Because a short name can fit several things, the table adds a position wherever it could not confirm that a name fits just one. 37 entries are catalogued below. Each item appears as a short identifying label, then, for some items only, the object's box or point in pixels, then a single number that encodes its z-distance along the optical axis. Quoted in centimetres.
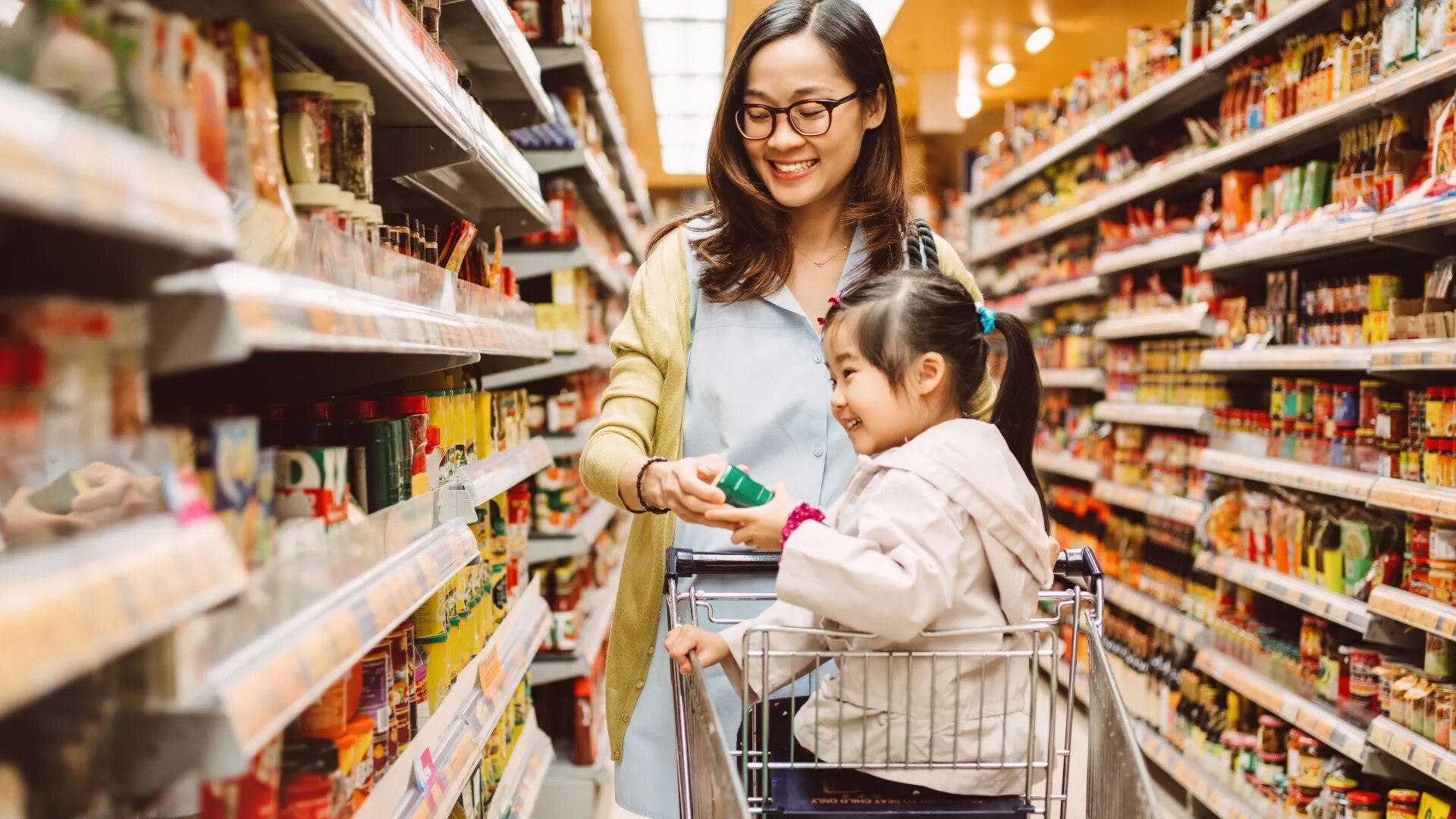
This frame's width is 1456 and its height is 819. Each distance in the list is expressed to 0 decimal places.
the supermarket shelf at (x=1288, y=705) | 286
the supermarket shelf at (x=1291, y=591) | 295
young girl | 132
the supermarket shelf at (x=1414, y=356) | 252
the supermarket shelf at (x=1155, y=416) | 396
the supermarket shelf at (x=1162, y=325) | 394
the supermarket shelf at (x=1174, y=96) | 339
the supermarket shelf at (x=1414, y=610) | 251
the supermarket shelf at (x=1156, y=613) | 389
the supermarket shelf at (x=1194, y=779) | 337
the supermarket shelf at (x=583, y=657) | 359
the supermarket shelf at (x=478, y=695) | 145
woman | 183
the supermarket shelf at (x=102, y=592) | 57
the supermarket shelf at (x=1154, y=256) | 409
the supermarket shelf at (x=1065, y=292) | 511
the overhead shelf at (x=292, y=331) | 79
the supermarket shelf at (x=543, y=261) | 366
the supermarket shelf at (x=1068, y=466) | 515
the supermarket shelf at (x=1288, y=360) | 299
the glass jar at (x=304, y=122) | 125
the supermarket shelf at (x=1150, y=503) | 404
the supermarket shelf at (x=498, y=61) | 220
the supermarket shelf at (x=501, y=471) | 192
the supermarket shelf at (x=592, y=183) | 368
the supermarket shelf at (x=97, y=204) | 58
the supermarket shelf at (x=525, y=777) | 234
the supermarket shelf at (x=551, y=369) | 343
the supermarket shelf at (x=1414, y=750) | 247
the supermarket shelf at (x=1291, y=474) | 293
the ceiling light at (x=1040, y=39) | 677
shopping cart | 127
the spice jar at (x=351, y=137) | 139
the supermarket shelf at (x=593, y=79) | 364
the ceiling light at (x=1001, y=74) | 775
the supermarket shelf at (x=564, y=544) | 351
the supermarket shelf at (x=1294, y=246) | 295
